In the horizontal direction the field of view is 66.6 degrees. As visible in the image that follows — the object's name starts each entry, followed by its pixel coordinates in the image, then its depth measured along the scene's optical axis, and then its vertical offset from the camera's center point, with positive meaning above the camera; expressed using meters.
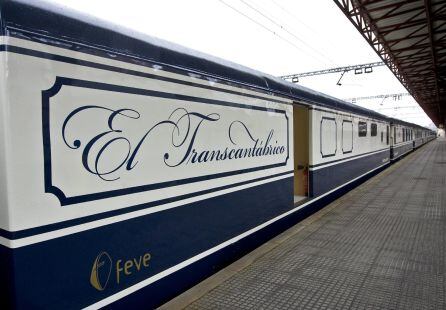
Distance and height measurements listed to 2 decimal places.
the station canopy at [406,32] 13.14 +4.87
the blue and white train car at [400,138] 15.80 -0.22
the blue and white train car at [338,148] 6.15 -0.28
